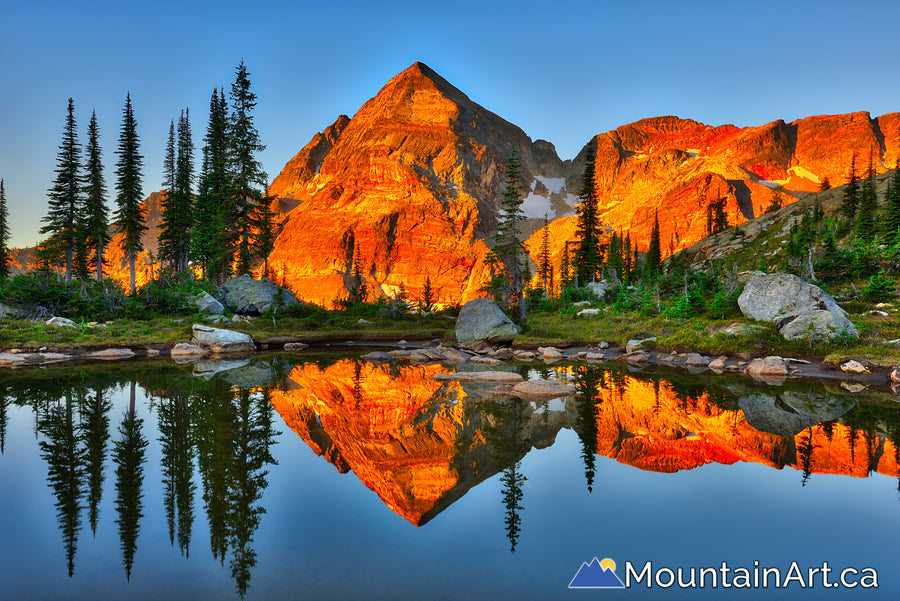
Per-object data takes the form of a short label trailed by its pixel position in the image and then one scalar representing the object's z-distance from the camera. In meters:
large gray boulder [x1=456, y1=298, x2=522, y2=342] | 34.72
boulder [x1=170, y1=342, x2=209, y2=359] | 29.67
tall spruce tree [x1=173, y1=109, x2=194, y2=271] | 52.66
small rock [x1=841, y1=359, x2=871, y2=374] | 19.84
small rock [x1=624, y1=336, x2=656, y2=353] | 29.11
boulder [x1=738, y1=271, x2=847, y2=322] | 24.91
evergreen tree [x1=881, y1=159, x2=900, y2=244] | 37.19
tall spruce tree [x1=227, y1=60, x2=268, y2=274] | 47.81
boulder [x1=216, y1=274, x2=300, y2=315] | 43.66
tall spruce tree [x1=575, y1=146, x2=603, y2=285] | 63.59
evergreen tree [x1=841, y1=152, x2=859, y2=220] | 60.84
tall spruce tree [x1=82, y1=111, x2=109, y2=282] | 49.75
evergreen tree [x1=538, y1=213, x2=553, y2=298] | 77.31
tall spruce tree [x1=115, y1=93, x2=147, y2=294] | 49.12
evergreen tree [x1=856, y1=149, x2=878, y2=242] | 44.41
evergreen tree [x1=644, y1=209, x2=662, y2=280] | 89.81
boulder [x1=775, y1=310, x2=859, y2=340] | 22.61
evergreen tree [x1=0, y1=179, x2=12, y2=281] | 67.66
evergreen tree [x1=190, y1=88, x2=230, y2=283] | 47.75
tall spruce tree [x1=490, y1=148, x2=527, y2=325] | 40.25
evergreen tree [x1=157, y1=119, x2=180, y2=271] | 53.34
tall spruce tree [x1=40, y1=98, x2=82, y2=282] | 47.84
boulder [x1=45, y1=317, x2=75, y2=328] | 31.44
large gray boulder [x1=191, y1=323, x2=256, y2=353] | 31.86
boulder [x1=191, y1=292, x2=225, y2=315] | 39.89
